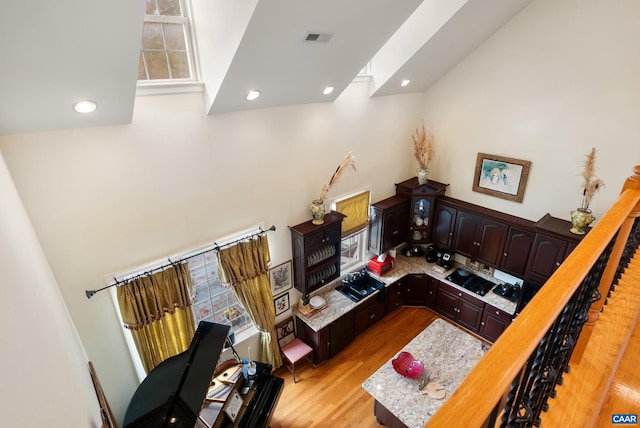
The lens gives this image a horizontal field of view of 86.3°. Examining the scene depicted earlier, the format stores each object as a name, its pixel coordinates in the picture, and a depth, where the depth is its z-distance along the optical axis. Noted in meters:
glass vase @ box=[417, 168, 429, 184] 6.04
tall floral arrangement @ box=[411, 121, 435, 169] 5.96
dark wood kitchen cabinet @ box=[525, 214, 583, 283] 4.58
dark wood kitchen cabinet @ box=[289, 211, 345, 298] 4.87
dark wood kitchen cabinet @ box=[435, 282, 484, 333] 5.79
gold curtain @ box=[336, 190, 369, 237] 5.58
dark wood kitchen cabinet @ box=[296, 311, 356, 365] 5.25
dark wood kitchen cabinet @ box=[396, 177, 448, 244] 6.04
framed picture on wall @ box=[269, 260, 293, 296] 4.94
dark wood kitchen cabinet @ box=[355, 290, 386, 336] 5.78
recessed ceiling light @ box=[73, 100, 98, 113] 2.62
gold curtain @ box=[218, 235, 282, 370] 4.30
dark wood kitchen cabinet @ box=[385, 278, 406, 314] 6.23
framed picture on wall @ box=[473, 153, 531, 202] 5.23
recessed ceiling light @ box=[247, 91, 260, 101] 3.64
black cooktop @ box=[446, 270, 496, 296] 5.79
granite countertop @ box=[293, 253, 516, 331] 5.29
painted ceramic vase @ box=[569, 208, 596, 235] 4.48
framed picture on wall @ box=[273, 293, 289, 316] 5.14
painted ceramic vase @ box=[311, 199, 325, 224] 4.93
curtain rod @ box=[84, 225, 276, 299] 3.37
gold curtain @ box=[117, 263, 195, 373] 3.53
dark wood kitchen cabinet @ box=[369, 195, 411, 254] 5.89
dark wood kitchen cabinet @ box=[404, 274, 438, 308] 6.33
